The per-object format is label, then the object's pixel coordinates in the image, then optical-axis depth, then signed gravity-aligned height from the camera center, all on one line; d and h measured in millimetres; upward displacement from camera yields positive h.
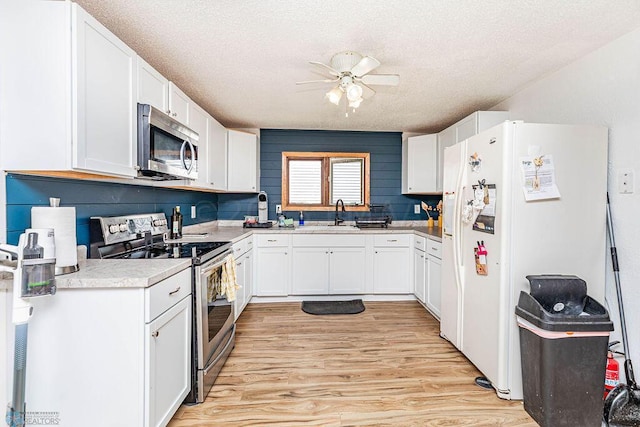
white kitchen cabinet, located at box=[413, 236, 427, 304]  3408 -664
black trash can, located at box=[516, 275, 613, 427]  1619 -815
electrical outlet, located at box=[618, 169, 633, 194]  1834 +182
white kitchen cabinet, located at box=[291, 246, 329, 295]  3627 -720
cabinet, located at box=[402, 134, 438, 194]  3937 +614
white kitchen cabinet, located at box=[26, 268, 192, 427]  1319 -639
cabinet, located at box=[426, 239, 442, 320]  3071 -668
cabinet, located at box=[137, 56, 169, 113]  1889 +799
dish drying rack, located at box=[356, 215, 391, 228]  4011 -167
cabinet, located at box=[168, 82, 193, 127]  2279 +816
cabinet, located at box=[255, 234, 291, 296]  3617 -637
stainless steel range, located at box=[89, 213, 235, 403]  1862 -381
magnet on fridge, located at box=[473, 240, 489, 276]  2043 -326
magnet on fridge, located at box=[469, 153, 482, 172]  2139 +346
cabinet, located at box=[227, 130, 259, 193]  3766 +596
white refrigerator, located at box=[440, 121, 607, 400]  1846 -36
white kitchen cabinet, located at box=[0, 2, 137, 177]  1331 +524
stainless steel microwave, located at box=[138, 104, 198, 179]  1854 +419
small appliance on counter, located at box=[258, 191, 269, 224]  4051 +22
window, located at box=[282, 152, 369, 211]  4234 +398
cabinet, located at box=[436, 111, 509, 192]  2984 +878
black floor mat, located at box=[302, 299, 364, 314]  3379 -1098
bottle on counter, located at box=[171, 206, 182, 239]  2857 -137
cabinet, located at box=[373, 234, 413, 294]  3688 -643
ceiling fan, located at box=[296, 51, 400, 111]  2053 +929
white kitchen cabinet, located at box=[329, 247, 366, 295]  3650 -698
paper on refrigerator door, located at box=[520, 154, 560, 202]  1838 +203
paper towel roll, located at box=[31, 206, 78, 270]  1345 -76
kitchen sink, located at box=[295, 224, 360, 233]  3658 -223
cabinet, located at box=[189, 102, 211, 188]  2717 +710
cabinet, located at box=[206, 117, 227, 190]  3148 +577
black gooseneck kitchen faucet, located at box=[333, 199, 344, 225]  4144 -121
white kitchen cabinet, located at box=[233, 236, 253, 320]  3037 -650
